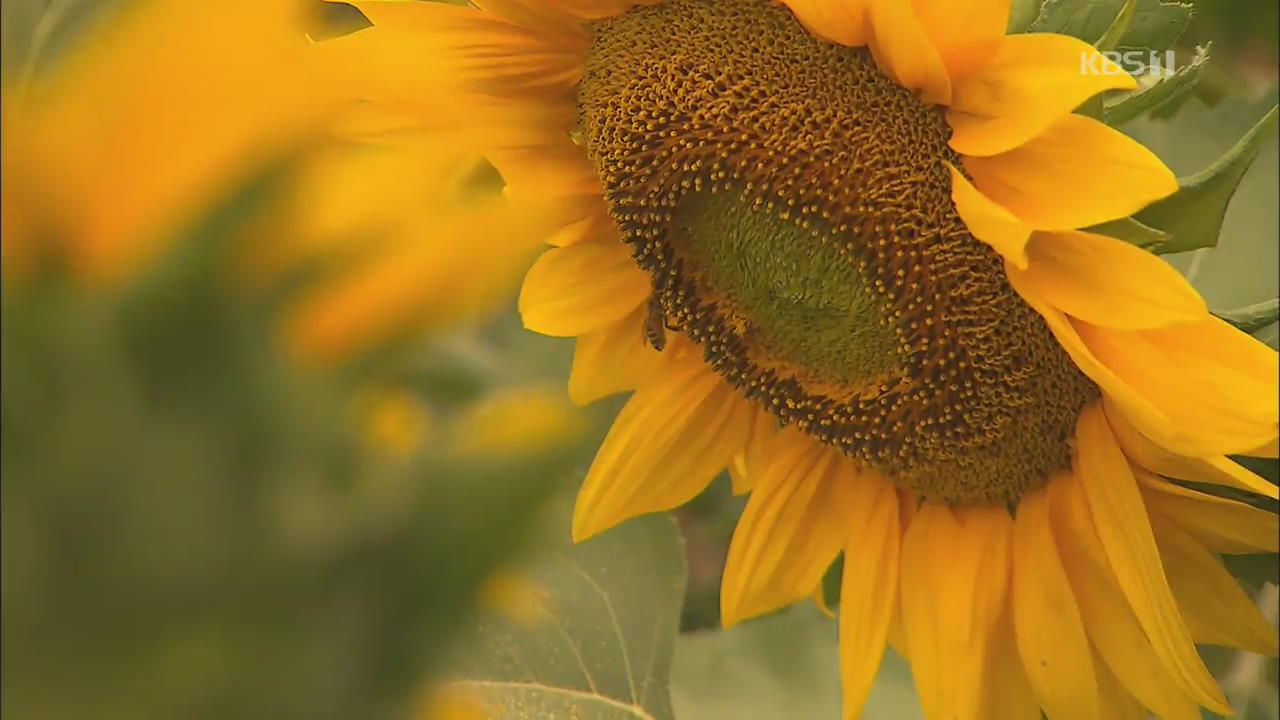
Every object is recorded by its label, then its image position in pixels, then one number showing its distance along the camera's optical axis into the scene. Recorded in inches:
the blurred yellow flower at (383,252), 33.2
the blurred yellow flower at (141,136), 29.9
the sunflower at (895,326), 45.3
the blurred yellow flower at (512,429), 38.0
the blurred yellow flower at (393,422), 34.0
